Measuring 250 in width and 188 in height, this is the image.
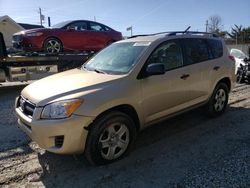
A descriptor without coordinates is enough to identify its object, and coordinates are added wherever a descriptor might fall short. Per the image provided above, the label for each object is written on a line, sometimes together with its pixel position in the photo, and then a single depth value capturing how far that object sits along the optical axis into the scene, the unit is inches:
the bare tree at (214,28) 1494.5
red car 246.6
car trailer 234.6
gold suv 94.4
